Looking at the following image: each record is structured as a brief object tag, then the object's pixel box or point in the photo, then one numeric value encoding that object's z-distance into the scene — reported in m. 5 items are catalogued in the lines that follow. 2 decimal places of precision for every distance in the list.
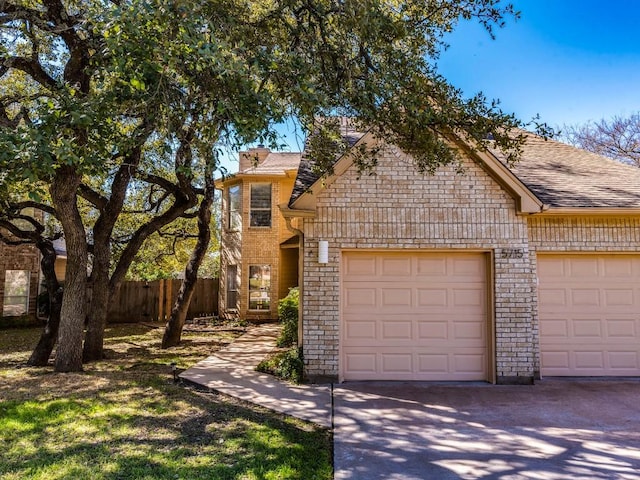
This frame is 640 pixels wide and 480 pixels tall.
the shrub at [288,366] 8.06
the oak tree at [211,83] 5.01
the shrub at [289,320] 10.94
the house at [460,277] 8.06
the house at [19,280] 16.45
